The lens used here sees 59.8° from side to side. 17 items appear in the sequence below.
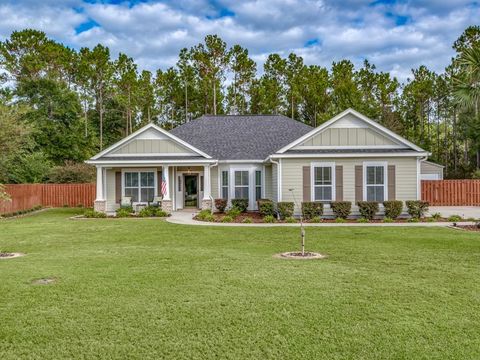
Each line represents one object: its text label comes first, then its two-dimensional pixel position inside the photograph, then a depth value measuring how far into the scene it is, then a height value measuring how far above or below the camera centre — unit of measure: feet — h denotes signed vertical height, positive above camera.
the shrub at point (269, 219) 56.34 -5.15
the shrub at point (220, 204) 68.28 -3.68
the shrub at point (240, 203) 68.03 -3.55
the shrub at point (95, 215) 64.95 -5.02
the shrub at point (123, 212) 65.26 -4.69
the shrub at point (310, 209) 58.23 -3.98
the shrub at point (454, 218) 55.26 -5.20
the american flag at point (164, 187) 67.78 -0.80
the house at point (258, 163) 60.64 +2.83
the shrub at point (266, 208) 60.85 -3.93
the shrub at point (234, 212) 62.28 -4.71
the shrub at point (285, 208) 57.99 -3.80
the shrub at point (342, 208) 58.39 -3.88
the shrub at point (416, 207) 58.18 -3.90
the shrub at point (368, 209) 58.18 -4.03
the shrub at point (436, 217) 57.64 -5.22
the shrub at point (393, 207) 57.82 -3.84
